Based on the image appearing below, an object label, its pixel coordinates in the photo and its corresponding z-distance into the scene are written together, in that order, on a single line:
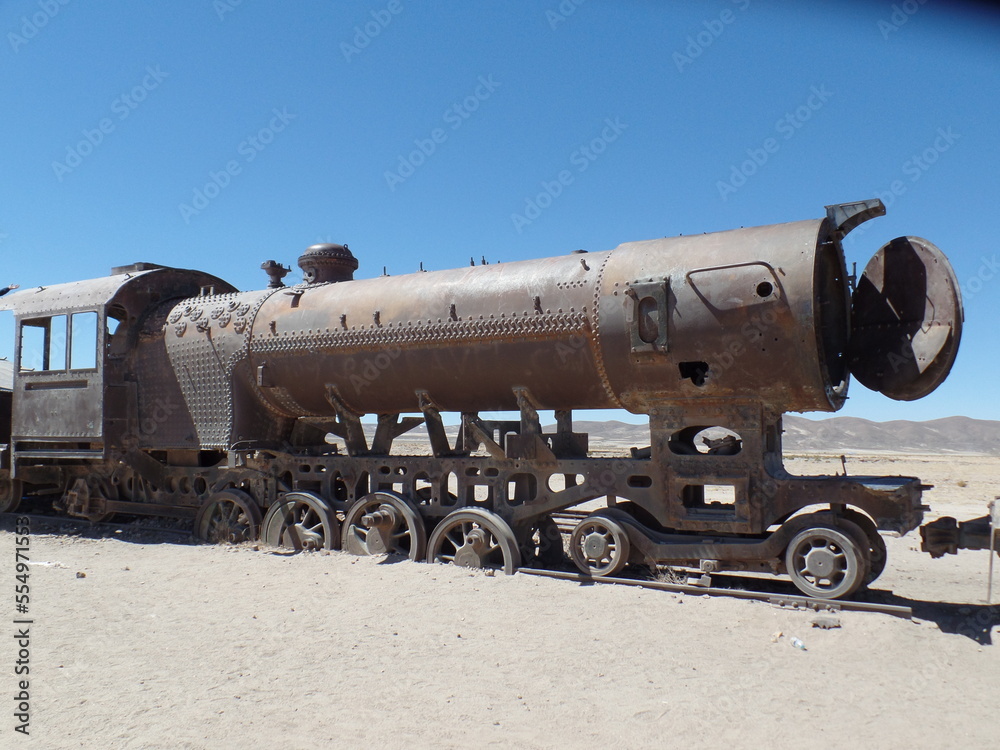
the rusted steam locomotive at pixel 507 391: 6.38
